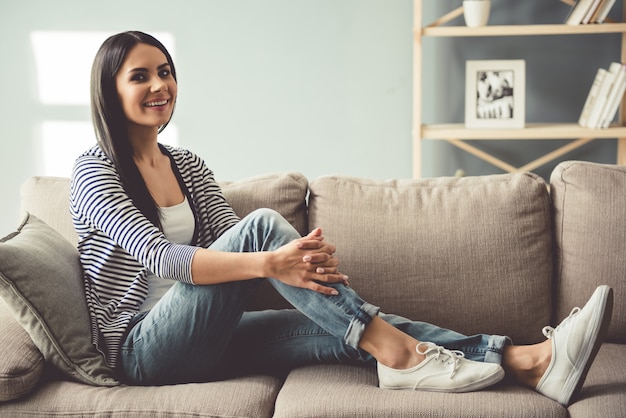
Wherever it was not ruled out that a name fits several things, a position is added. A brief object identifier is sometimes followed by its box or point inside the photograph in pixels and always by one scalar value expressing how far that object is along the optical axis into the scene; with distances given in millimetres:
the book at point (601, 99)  3113
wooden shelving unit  3051
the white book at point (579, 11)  3045
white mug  3090
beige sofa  1604
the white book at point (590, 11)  3036
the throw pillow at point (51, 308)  1632
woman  1633
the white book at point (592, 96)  3154
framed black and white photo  3221
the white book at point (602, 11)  3037
